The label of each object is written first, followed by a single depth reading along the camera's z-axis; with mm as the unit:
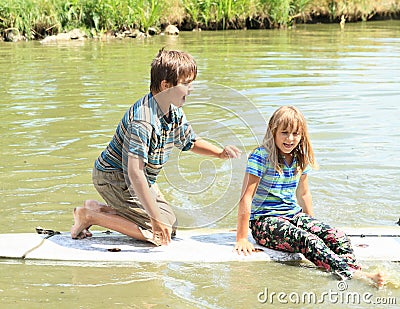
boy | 8391
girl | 8305
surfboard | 8469
